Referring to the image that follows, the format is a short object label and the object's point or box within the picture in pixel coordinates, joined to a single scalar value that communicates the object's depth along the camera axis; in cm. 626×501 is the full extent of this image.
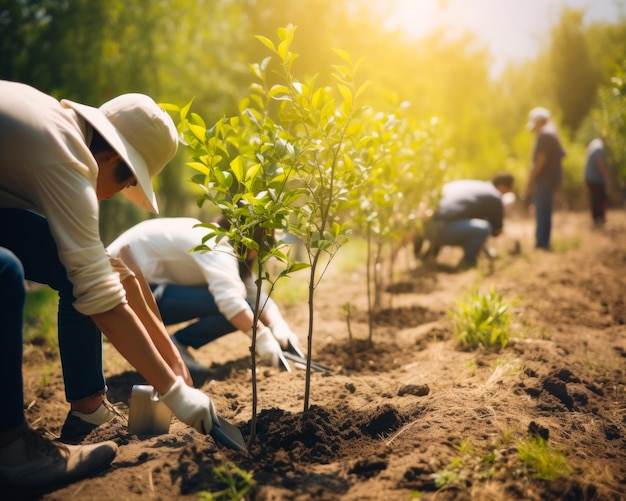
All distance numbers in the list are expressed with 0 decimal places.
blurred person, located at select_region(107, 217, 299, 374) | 307
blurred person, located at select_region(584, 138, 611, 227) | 944
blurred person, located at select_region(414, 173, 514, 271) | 671
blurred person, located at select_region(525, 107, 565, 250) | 780
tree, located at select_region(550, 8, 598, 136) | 2459
